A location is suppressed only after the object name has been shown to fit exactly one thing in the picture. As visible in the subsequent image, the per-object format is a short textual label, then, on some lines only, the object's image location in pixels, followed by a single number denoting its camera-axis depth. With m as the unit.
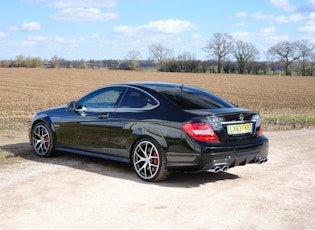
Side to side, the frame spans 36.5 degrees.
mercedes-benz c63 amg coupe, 6.41
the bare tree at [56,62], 90.75
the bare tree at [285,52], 109.94
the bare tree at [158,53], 126.75
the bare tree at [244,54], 114.69
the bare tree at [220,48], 119.85
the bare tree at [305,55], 99.85
